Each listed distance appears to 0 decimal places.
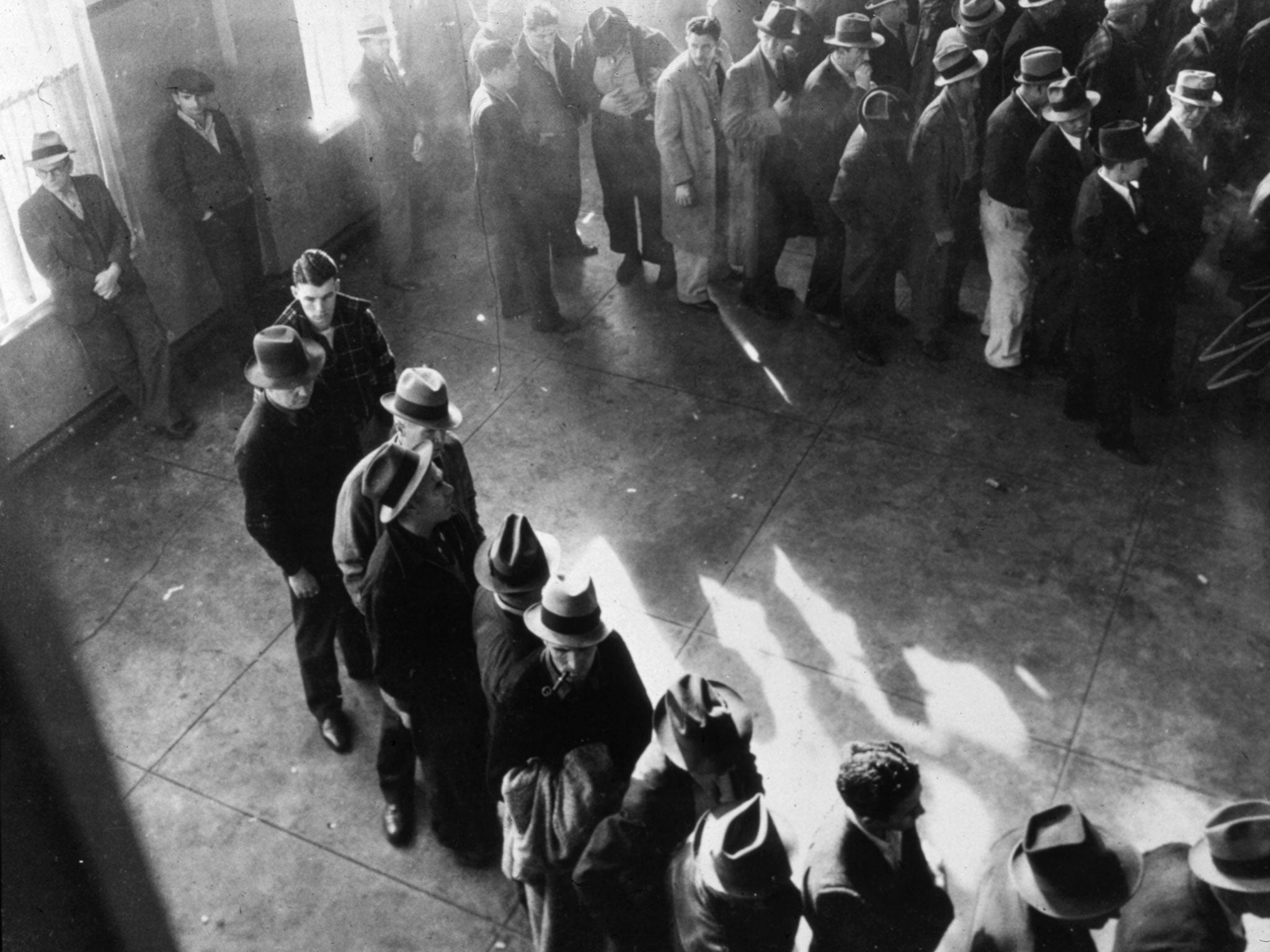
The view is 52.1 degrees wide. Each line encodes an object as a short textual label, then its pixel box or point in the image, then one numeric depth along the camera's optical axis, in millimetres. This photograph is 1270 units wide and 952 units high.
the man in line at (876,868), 3988
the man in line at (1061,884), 3852
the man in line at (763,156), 8867
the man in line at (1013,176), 8062
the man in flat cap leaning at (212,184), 8484
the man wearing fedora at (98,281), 7750
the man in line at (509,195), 8773
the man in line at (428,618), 4945
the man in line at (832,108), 8648
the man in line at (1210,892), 3809
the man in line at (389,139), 9555
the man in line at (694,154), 8867
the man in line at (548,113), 9406
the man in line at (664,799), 3979
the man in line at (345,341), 6238
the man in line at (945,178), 8234
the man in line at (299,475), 5625
